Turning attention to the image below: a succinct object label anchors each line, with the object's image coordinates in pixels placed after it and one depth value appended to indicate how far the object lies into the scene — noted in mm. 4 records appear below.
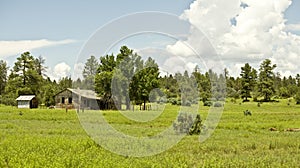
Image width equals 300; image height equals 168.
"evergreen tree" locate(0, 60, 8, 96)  122188
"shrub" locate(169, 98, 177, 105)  95225
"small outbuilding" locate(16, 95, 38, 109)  78125
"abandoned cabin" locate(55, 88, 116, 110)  78188
